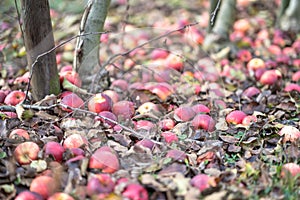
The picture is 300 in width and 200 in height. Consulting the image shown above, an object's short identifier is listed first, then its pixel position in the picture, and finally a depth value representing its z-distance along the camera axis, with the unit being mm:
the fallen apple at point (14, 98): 2979
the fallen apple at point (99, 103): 2963
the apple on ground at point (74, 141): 2543
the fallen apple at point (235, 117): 3049
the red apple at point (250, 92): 3580
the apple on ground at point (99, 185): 2135
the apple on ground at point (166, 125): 2916
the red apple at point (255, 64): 4023
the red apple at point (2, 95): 3036
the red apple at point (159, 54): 4125
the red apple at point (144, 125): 2827
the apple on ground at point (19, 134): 2545
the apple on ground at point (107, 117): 2835
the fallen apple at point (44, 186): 2168
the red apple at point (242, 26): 4965
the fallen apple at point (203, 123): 2898
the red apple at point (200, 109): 3094
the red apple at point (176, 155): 2480
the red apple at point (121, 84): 3459
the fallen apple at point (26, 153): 2408
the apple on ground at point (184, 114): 2986
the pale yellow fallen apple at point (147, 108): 3081
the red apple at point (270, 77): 3752
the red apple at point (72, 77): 3268
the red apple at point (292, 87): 3575
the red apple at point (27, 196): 2084
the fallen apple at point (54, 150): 2430
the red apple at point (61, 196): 2096
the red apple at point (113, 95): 3188
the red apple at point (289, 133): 2754
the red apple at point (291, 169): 2325
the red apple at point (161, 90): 3297
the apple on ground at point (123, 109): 3000
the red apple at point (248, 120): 2982
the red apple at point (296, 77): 3822
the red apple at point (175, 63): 3857
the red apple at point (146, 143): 2600
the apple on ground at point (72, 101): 2916
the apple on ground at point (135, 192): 2107
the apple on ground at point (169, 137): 2700
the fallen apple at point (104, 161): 2354
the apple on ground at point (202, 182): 2193
